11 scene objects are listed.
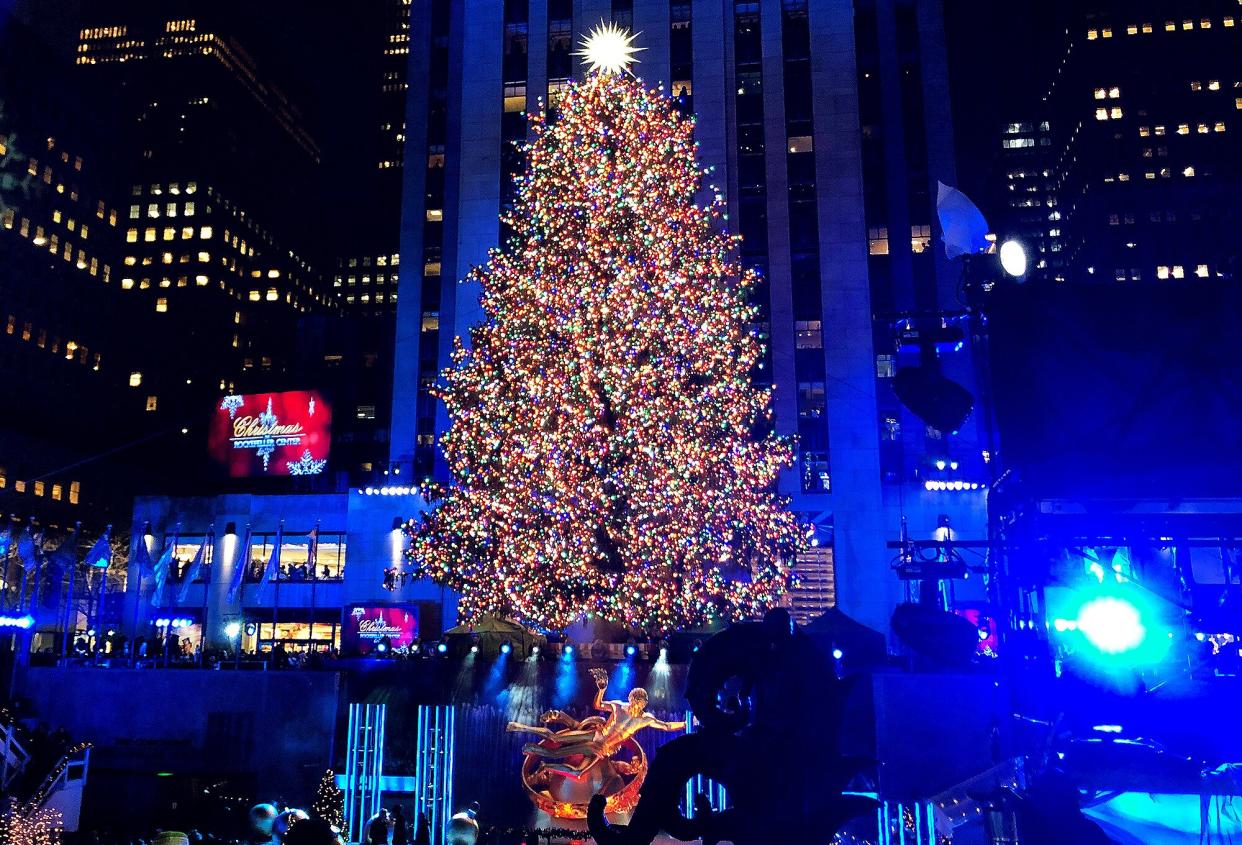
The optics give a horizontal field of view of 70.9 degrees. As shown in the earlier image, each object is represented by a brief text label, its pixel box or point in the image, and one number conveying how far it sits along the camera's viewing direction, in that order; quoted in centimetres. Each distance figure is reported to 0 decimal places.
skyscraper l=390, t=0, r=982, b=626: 3256
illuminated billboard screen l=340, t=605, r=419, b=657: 3266
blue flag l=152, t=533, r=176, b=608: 2608
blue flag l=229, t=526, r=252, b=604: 2635
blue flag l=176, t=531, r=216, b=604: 2616
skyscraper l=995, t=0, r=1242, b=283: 9631
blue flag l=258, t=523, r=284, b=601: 3547
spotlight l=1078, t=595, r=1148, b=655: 955
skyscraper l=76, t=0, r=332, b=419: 10181
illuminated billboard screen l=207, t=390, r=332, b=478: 4088
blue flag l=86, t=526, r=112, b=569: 2427
